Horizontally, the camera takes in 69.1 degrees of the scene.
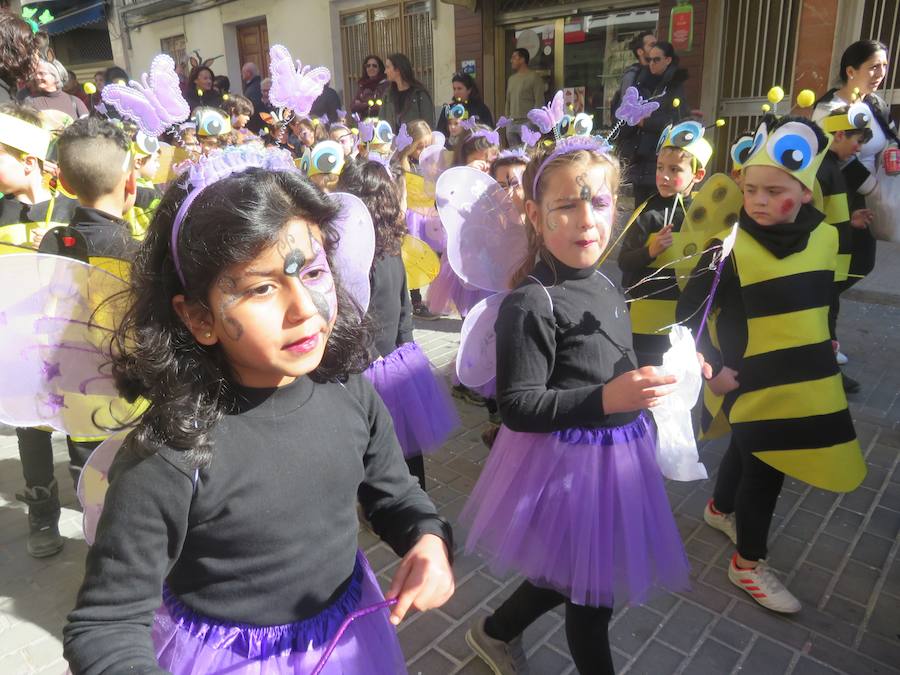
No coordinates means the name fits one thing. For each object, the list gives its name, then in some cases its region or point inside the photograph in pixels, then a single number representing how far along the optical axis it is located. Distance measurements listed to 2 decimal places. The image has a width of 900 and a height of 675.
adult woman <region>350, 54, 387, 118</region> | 9.53
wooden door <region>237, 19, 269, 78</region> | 13.95
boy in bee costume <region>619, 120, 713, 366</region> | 3.30
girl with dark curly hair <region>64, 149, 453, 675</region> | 1.13
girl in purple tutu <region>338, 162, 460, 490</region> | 2.97
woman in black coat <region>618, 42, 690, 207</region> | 6.45
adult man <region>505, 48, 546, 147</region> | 9.33
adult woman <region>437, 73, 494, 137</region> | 8.45
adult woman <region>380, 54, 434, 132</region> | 8.40
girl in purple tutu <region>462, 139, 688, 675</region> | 1.81
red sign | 7.88
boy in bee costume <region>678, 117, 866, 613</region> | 2.41
